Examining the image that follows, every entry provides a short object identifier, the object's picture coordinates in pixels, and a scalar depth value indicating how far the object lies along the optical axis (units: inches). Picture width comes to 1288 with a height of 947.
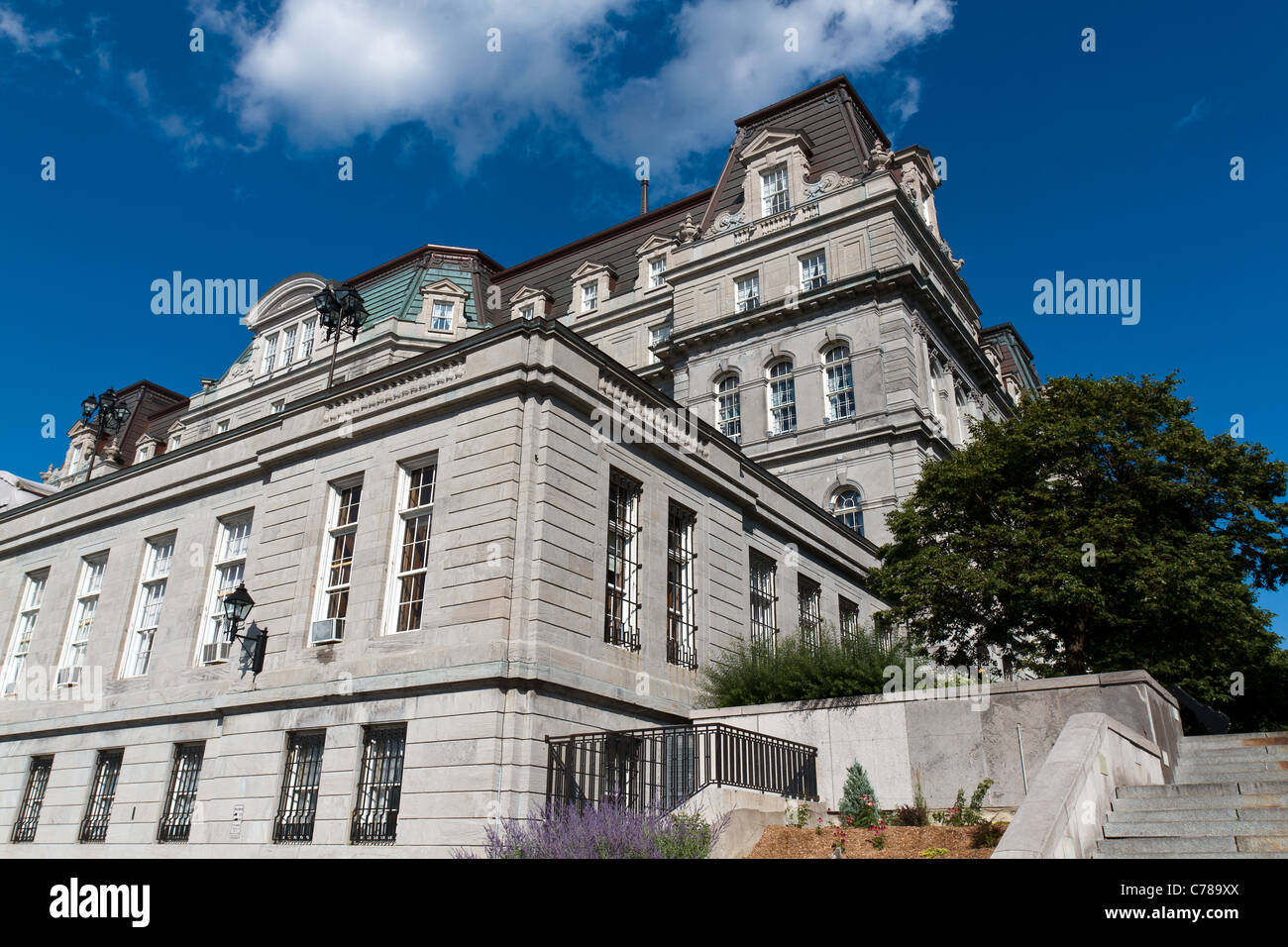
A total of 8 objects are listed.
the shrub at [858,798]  540.1
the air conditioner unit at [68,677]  843.4
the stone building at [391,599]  559.5
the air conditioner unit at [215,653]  729.0
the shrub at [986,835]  426.9
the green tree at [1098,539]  772.0
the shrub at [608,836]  405.7
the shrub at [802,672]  642.8
